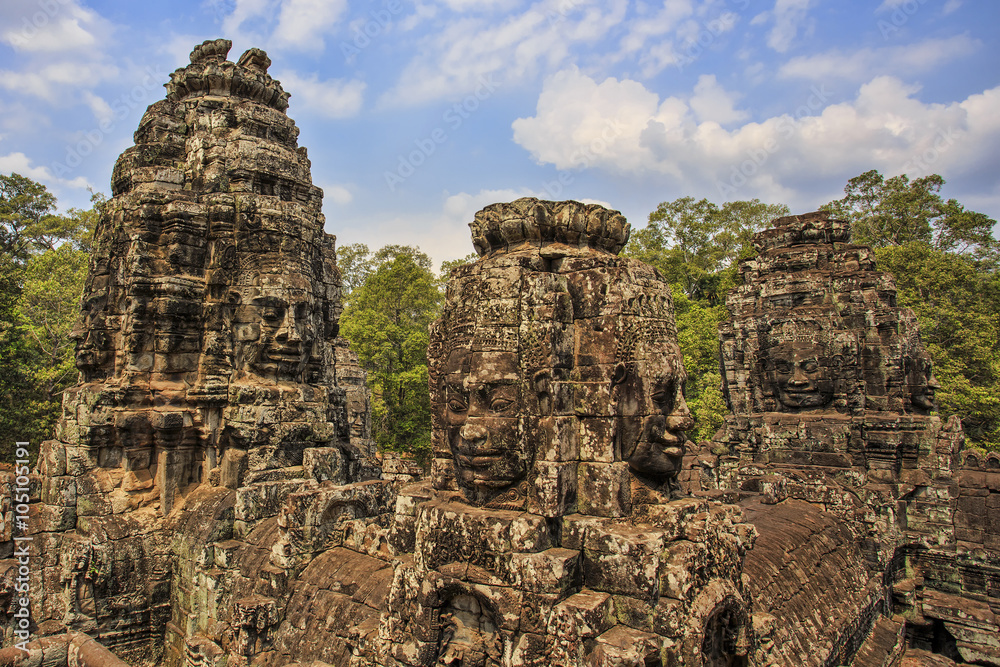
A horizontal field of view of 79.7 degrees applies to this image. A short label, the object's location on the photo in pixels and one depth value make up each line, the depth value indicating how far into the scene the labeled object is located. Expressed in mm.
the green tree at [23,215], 24281
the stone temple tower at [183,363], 7762
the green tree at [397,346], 23625
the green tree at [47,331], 18938
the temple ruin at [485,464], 3922
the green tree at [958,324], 19391
